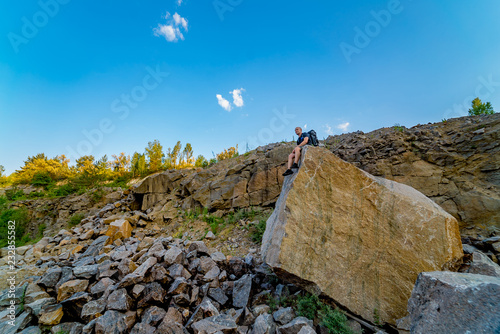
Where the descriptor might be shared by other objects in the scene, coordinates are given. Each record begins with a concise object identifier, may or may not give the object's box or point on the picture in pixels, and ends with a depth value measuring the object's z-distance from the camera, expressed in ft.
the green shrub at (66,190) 62.39
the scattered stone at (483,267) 11.33
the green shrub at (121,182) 60.16
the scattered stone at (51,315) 13.48
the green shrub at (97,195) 52.65
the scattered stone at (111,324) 11.89
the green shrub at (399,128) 33.56
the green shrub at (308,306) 11.88
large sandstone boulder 12.06
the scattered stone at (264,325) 10.95
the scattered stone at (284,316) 11.57
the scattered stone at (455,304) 5.82
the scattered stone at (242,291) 13.72
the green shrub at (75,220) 45.05
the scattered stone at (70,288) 15.21
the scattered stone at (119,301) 13.24
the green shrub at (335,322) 10.50
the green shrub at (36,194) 70.77
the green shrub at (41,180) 79.92
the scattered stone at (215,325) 11.03
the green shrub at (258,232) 24.26
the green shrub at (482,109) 34.28
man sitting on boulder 15.93
